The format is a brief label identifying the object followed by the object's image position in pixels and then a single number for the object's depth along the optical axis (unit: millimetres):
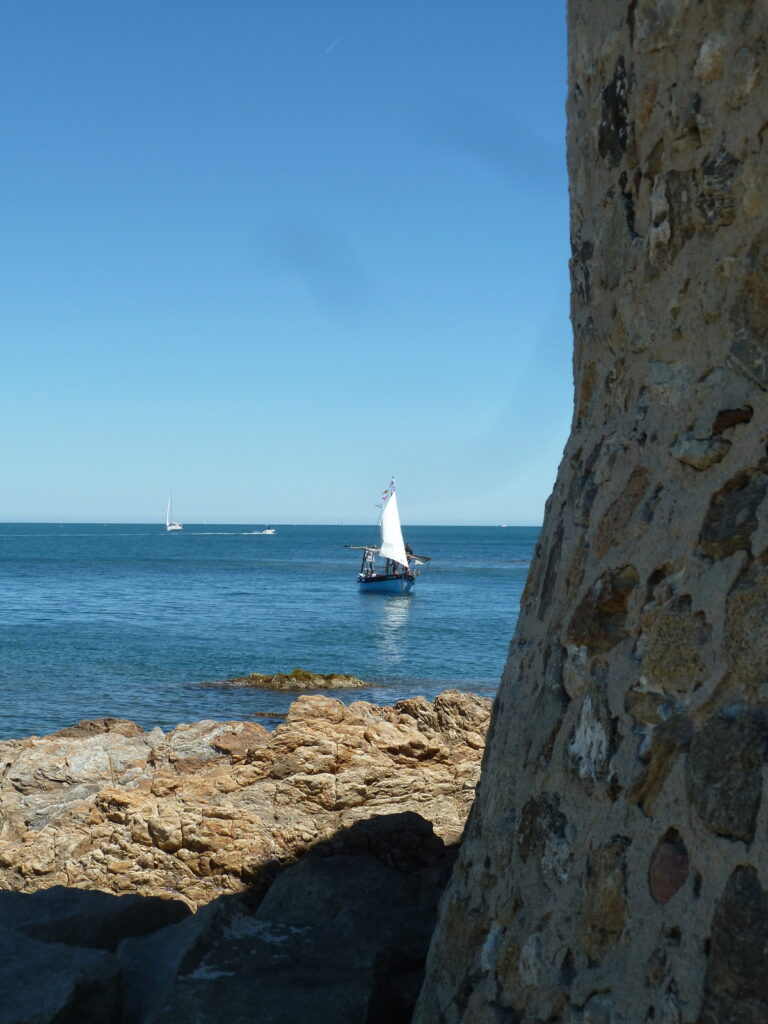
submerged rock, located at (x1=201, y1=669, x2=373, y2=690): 23766
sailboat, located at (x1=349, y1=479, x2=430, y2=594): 55625
